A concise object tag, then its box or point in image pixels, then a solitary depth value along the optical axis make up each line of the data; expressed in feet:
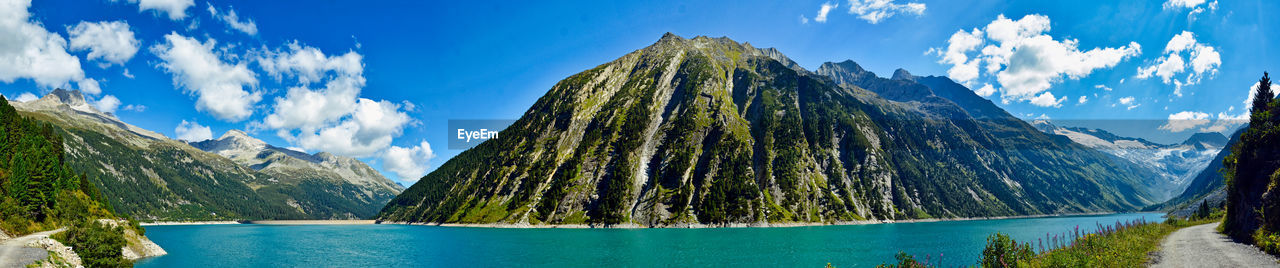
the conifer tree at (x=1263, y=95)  208.13
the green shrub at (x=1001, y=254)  99.71
